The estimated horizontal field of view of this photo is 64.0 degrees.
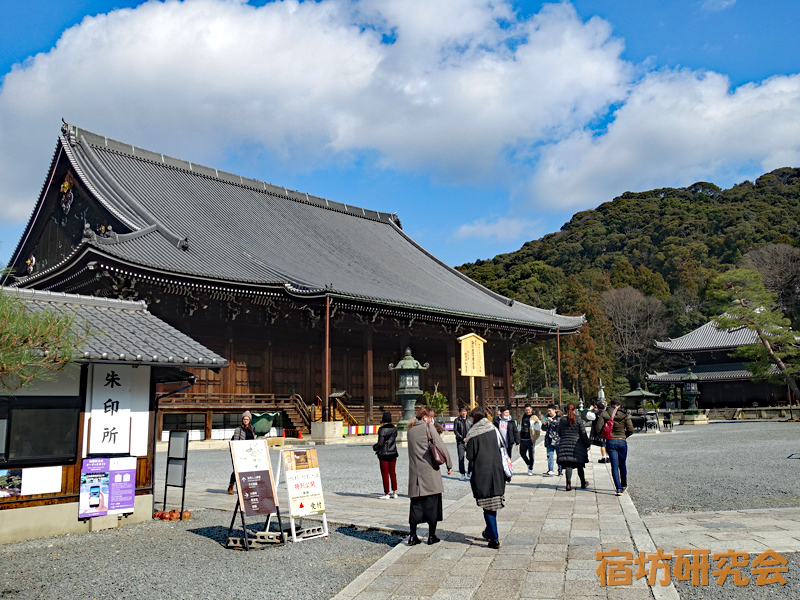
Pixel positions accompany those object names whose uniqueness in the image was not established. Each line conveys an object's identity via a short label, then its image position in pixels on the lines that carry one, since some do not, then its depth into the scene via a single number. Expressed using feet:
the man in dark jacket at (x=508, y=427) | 40.82
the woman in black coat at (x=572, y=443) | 34.50
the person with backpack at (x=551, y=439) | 43.70
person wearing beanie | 33.24
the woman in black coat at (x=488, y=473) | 21.61
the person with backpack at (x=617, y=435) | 33.22
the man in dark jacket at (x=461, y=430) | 40.32
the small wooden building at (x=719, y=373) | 144.66
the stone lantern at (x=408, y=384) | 69.21
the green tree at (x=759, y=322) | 121.90
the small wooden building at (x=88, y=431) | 25.18
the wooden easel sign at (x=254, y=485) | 23.65
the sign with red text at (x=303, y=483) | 24.27
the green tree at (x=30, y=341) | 18.19
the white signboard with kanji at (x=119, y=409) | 27.45
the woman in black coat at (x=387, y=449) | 33.01
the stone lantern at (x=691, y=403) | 128.36
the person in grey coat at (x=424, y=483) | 22.47
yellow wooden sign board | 82.99
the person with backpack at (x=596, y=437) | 34.38
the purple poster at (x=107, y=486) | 26.53
